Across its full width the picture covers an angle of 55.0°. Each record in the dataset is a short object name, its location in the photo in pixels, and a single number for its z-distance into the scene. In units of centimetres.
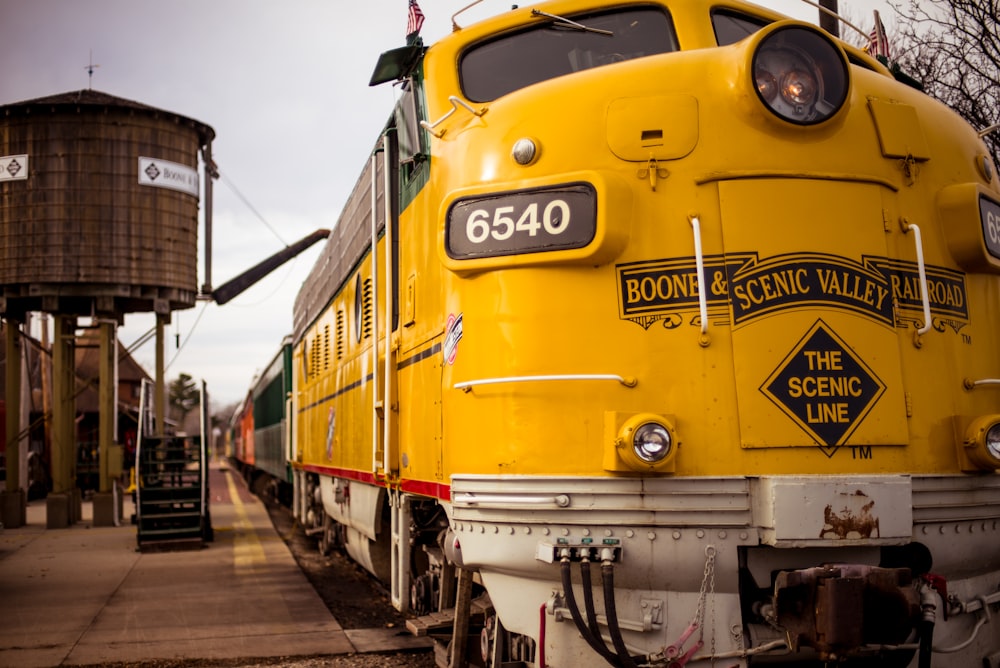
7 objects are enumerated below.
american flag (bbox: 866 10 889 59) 604
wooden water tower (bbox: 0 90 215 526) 1748
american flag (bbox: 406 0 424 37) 557
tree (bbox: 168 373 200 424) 10406
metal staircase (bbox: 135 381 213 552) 1401
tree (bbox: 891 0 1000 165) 1097
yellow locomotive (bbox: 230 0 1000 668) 389
